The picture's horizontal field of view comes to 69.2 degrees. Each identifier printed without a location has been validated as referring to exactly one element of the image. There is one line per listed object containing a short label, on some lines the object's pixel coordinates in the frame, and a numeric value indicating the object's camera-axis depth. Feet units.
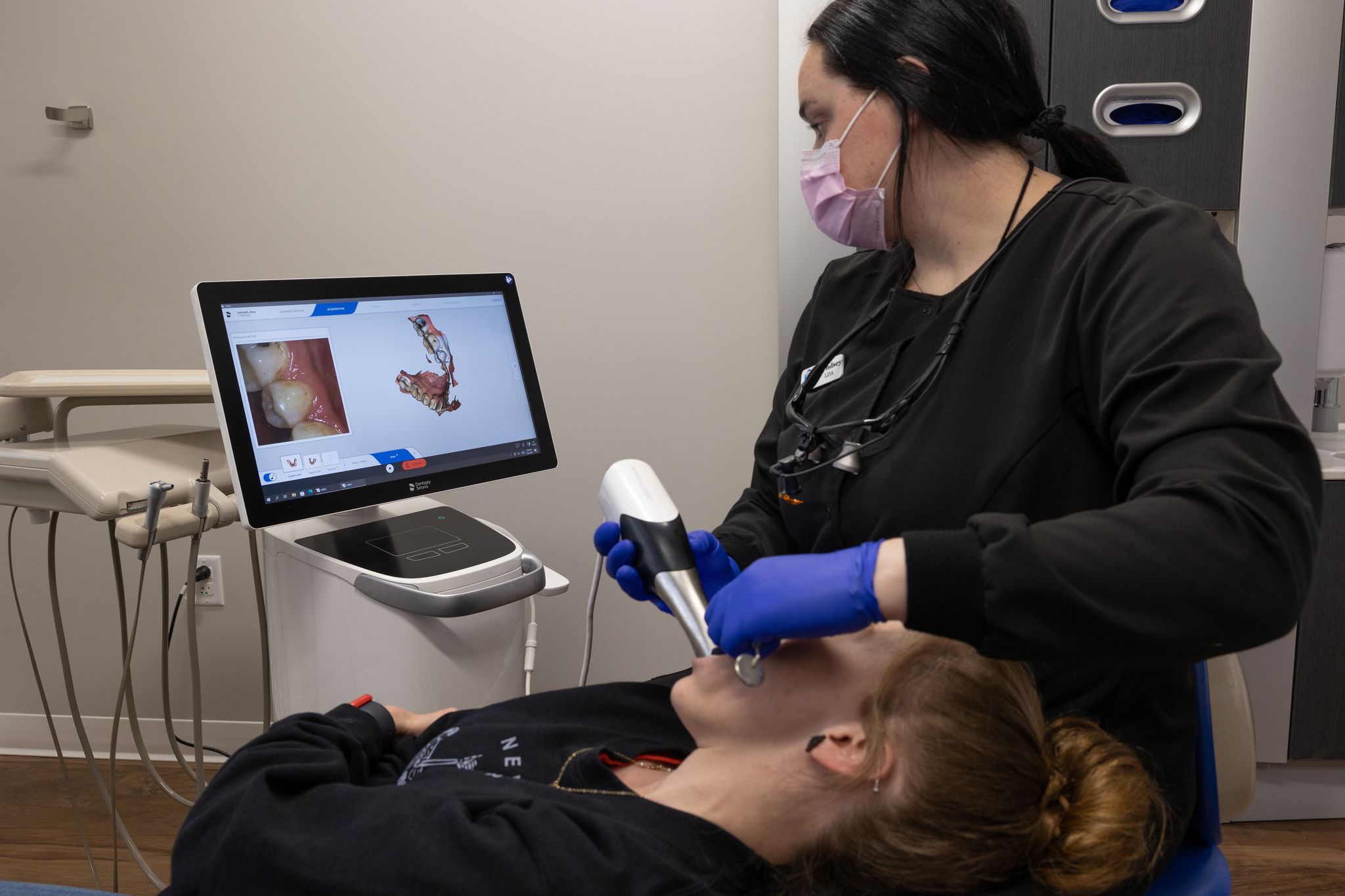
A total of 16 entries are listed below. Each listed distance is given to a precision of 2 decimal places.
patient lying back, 2.51
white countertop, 6.09
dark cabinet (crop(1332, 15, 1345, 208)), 6.01
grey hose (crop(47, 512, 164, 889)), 5.29
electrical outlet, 7.38
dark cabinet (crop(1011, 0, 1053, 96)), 5.90
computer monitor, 4.08
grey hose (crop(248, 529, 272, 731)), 5.52
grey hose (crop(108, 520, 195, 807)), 5.20
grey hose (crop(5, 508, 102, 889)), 5.52
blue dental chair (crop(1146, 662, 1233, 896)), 2.94
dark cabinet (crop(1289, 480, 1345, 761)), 6.20
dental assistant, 2.26
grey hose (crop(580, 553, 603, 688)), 4.07
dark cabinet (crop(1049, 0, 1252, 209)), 5.86
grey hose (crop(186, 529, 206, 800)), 4.64
